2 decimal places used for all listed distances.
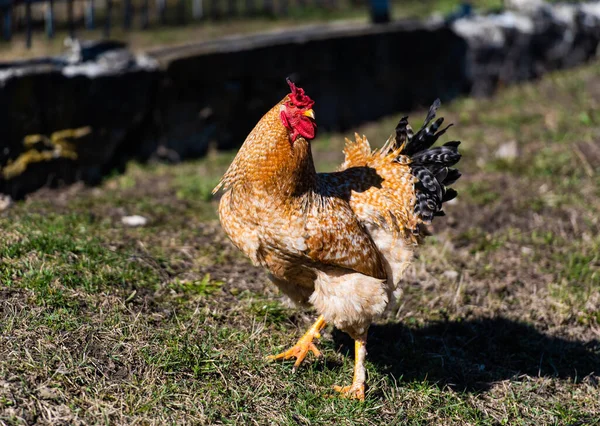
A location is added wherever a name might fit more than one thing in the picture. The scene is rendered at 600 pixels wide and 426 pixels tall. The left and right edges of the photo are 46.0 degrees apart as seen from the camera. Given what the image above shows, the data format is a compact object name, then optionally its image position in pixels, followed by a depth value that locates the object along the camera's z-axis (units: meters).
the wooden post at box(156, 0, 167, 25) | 8.40
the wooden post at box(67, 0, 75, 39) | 7.32
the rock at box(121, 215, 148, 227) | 5.89
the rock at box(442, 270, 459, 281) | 5.64
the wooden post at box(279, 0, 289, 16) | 10.09
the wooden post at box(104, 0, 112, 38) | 7.73
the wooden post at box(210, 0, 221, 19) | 9.01
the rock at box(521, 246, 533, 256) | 6.09
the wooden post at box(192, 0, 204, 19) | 9.11
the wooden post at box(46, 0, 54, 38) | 7.14
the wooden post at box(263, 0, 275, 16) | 10.02
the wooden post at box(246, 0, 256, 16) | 9.51
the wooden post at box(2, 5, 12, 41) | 6.93
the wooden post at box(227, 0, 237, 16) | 9.23
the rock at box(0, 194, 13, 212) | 5.78
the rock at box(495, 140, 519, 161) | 7.90
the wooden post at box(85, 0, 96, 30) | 7.79
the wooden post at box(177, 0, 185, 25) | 8.89
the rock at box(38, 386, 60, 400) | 3.64
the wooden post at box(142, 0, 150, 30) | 8.09
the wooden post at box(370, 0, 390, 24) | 9.51
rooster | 3.88
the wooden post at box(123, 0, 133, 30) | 7.81
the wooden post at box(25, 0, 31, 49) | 6.86
